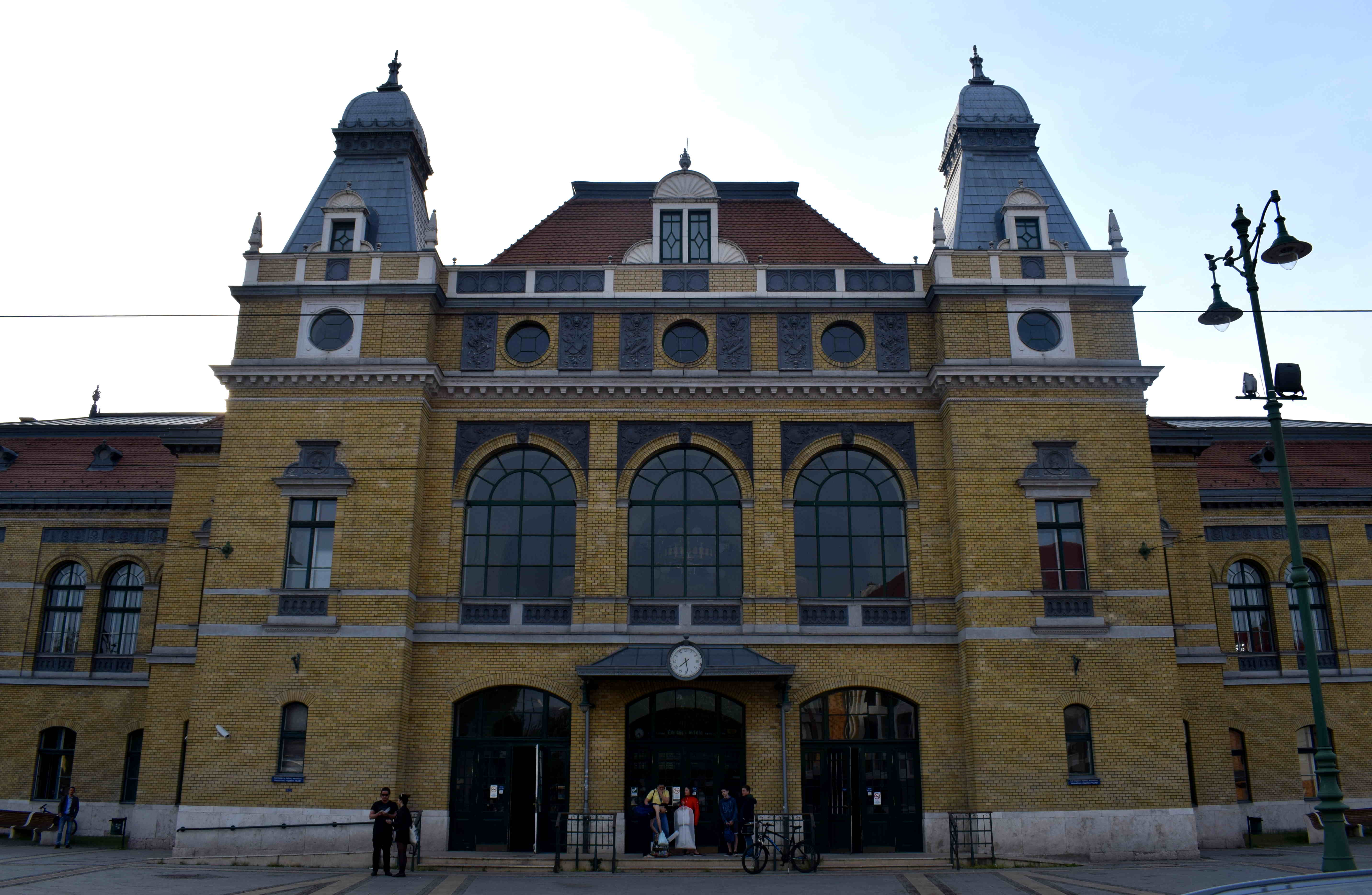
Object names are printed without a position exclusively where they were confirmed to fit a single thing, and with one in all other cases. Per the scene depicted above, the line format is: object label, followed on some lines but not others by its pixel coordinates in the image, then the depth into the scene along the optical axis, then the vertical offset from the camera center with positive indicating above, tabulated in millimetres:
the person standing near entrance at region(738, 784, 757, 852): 22391 -1420
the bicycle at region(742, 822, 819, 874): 21156 -2239
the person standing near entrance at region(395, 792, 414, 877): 20406 -1716
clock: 22859 +1656
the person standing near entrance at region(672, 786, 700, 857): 22094 -1670
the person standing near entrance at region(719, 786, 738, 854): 22125 -1633
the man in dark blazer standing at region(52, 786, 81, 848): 26500 -1798
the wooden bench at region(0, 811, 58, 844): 27562 -2110
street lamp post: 13945 +3202
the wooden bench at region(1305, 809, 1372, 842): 27625 -2100
